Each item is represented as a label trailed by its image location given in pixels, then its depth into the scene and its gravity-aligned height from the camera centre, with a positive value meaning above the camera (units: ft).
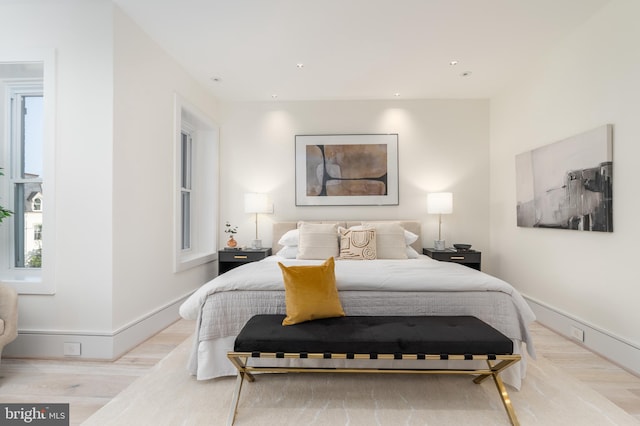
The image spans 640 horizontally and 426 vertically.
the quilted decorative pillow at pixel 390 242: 11.64 -1.08
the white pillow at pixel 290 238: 12.45 -1.01
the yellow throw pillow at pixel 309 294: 6.39 -1.70
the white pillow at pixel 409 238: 12.38 -0.97
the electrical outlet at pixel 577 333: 8.80 -3.46
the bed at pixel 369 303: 6.75 -2.02
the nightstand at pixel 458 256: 12.82 -1.75
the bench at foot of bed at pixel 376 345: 5.52 -2.37
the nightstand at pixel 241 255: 13.09 -1.75
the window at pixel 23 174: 8.73 +1.12
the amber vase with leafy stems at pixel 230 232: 13.69 -0.84
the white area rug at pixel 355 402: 5.61 -3.71
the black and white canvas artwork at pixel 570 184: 8.03 +0.92
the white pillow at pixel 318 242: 11.60 -1.07
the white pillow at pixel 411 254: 12.00 -1.57
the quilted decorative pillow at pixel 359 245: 11.34 -1.16
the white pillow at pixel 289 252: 12.09 -1.51
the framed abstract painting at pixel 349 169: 14.29 +2.06
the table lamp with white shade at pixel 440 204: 13.05 +0.41
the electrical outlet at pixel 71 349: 7.86 -3.43
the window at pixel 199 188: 13.70 +1.17
